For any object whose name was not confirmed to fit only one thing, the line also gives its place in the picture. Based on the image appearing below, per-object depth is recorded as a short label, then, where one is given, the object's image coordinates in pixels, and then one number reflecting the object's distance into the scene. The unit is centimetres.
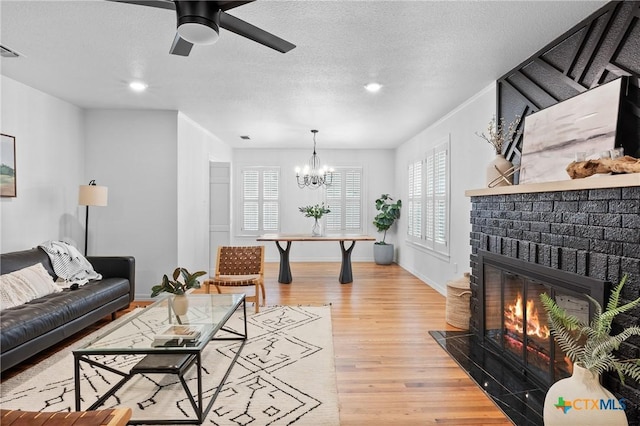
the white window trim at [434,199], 532
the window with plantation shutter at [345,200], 873
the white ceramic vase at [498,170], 332
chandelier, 682
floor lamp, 448
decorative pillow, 315
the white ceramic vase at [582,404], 181
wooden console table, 615
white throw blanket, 392
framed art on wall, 373
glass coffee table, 220
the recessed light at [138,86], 401
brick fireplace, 191
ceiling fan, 177
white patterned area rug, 233
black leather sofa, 271
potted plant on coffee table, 272
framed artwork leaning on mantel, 236
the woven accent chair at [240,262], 499
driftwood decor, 194
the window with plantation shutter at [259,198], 867
